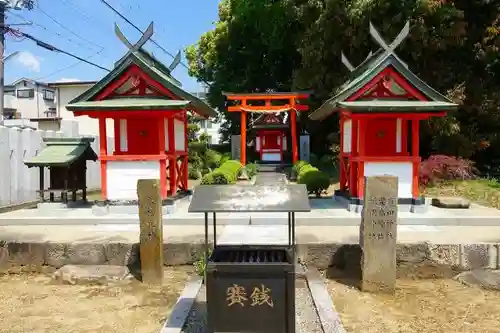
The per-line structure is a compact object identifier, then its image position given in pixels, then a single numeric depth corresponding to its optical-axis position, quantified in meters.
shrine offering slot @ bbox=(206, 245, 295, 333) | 5.38
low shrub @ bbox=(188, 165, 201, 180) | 25.67
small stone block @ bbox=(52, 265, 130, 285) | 8.39
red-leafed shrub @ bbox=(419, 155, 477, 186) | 18.14
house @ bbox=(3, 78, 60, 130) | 44.56
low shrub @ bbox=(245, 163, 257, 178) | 26.14
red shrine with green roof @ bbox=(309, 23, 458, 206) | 11.97
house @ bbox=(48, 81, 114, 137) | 39.62
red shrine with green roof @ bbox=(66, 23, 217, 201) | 12.34
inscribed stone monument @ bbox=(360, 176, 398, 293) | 7.69
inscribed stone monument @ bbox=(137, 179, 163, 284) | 8.16
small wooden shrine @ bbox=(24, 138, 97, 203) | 13.16
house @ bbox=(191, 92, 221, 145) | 74.50
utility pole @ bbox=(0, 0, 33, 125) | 18.78
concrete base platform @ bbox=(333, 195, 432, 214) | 12.13
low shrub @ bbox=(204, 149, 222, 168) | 28.94
